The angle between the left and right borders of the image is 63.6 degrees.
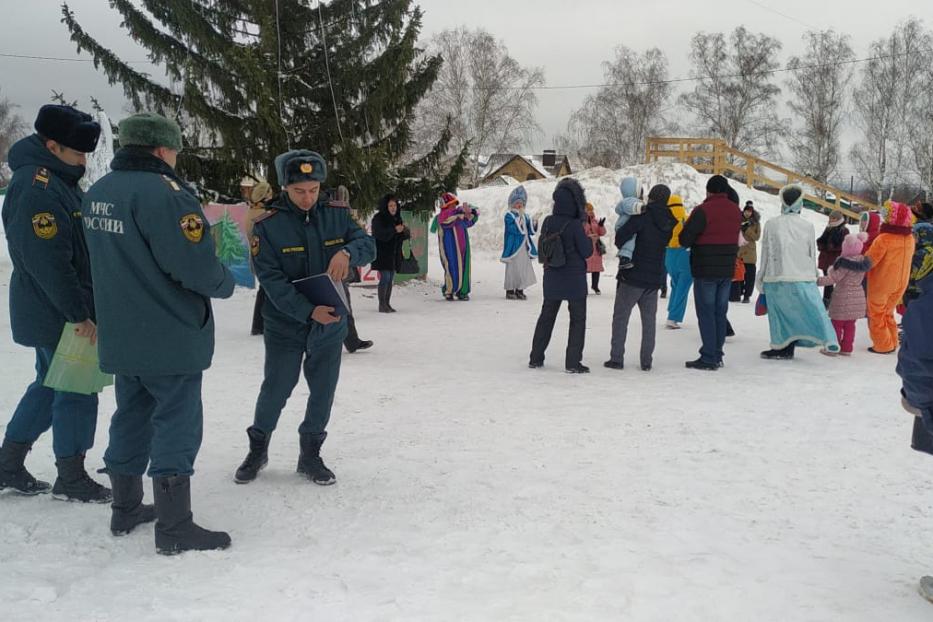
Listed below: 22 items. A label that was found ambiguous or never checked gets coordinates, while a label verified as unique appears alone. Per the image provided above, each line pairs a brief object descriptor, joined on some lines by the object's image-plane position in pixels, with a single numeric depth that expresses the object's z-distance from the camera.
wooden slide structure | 27.78
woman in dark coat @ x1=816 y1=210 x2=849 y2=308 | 10.90
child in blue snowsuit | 7.45
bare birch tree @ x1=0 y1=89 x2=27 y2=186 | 53.69
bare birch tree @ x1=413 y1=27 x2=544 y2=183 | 38.75
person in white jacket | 7.73
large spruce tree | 11.59
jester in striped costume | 13.12
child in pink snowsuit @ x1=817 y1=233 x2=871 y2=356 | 8.20
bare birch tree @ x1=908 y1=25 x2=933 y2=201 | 32.56
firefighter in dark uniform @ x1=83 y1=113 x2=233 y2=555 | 3.06
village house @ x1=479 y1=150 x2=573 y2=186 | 56.16
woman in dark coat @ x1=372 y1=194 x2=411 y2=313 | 11.27
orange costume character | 8.12
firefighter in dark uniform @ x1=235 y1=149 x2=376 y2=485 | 3.87
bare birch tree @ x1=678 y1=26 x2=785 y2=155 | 38.34
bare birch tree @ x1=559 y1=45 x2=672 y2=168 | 41.66
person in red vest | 7.59
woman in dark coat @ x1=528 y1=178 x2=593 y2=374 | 7.29
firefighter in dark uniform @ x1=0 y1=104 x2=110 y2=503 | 3.45
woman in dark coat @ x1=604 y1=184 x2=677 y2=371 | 7.44
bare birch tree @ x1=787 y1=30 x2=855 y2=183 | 35.41
